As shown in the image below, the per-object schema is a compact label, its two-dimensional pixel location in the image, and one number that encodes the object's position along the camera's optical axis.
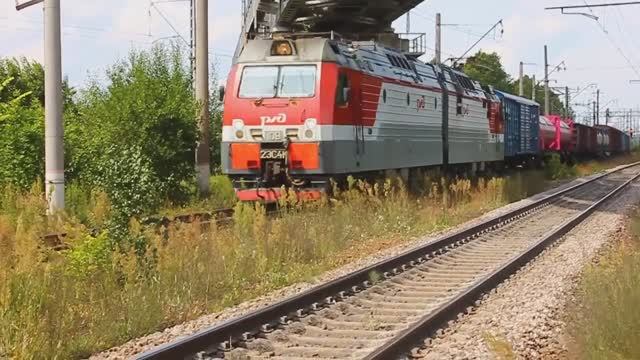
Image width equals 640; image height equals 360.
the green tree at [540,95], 106.55
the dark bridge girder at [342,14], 26.94
